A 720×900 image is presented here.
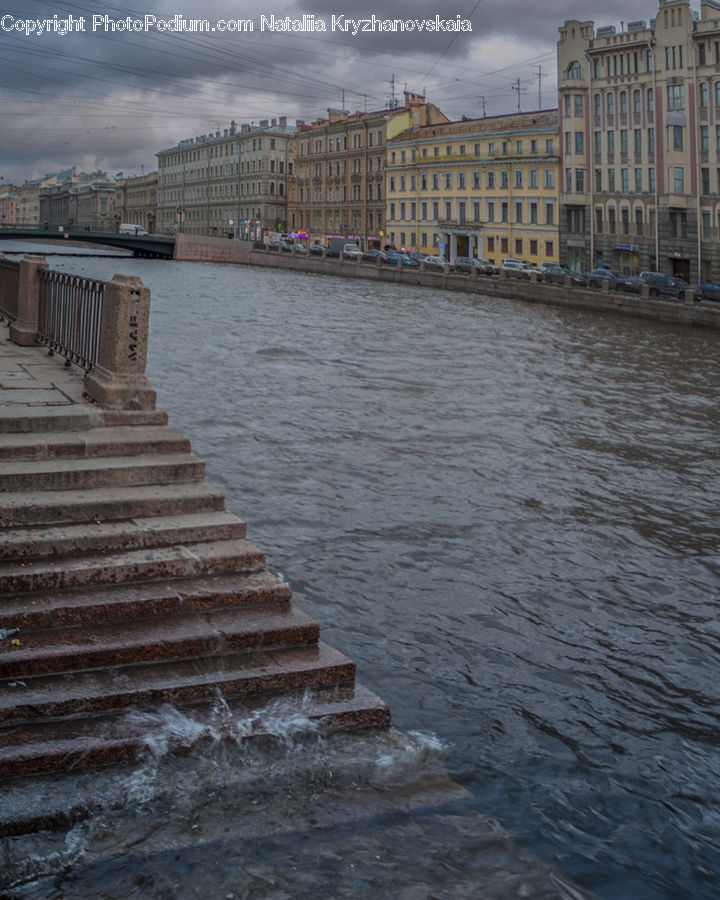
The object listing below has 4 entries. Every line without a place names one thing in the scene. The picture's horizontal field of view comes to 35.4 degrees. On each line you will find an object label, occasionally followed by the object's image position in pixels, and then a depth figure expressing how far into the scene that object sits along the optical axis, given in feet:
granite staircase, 15.03
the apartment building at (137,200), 424.46
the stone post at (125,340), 24.09
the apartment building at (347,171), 247.70
